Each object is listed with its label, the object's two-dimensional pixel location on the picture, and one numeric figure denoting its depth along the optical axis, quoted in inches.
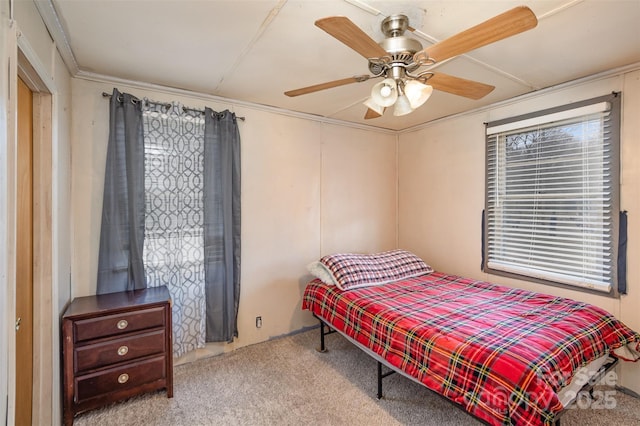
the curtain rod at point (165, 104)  90.1
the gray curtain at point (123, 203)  89.2
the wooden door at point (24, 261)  57.2
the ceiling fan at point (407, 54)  43.5
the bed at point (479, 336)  55.1
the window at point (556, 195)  88.3
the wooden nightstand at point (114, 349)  73.3
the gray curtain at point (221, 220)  104.7
